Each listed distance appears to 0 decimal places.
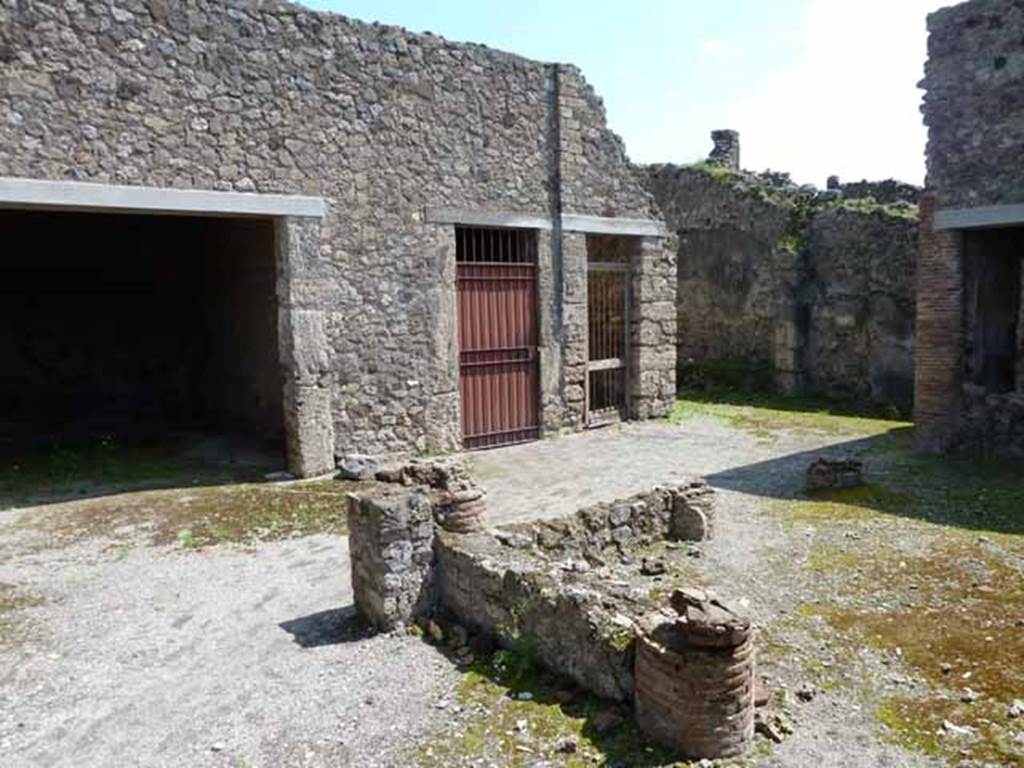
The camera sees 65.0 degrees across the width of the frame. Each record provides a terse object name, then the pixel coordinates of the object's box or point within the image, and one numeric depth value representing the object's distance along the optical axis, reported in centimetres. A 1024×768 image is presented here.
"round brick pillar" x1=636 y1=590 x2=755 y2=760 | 364
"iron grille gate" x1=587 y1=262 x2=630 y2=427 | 1298
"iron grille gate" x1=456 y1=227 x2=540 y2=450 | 1109
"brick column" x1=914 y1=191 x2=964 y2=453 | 1029
